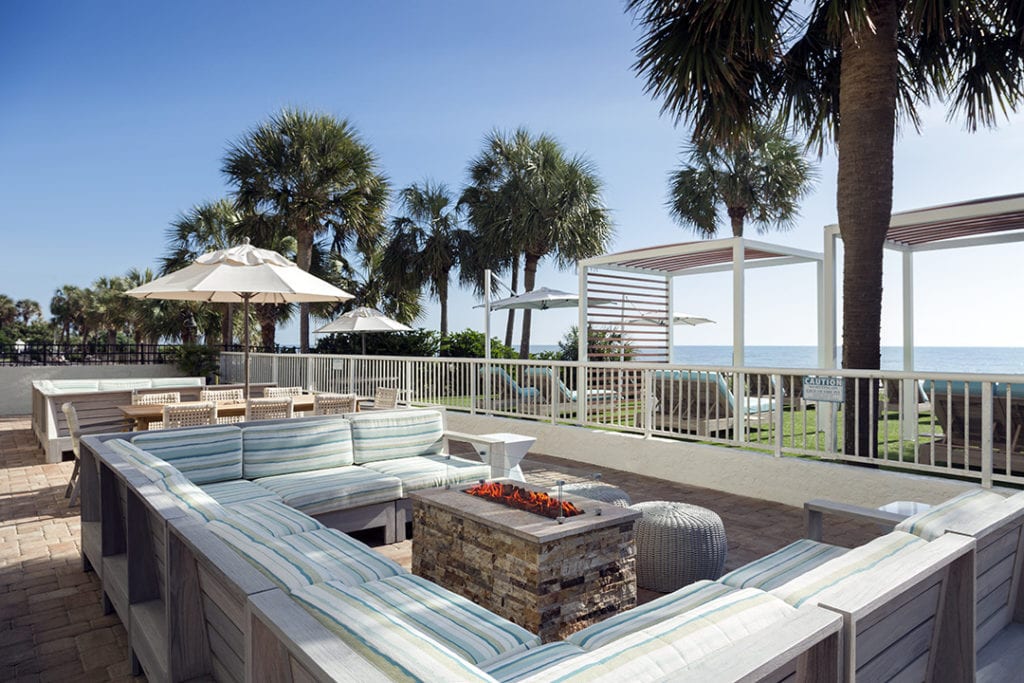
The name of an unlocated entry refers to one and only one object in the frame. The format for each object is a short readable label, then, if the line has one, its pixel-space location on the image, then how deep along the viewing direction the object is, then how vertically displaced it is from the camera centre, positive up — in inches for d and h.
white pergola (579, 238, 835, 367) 319.6 +49.5
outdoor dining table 250.2 -29.0
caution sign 210.5 -17.0
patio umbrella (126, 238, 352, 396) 241.9 +26.8
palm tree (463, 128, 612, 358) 688.4 +153.3
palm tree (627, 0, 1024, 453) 226.1 +111.5
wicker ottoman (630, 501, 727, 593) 137.2 -47.4
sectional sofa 44.1 -25.5
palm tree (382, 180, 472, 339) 738.2 +123.3
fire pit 110.7 -42.4
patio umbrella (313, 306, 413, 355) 483.5 +15.9
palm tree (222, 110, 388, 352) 588.1 +164.5
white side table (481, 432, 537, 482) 162.8 -36.2
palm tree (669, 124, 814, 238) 702.5 +182.9
